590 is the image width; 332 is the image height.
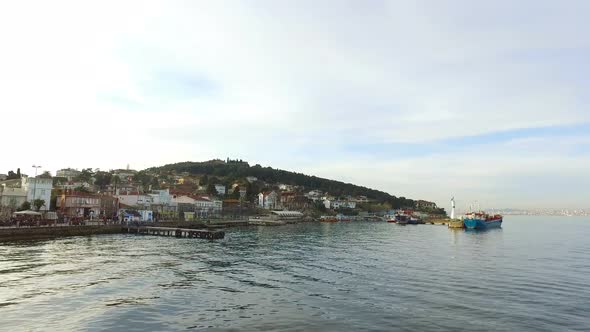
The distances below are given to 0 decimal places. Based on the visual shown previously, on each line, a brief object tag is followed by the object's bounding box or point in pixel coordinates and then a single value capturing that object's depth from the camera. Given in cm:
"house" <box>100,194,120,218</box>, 9795
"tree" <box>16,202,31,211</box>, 7744
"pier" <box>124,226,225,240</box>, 7316
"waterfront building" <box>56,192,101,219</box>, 8969
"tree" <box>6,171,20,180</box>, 12006
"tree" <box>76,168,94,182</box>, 16738
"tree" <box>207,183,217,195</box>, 19546
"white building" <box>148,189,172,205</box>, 13238
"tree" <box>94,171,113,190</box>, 16975
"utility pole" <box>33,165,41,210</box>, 8331
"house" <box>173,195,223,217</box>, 13742
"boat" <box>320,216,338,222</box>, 18292
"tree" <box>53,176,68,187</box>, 13608
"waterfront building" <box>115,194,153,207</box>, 12050
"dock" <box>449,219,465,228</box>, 12638
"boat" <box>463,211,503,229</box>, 12362
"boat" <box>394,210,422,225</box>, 18288
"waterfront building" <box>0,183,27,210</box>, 7938
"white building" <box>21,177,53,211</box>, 8362
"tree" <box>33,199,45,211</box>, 7993
